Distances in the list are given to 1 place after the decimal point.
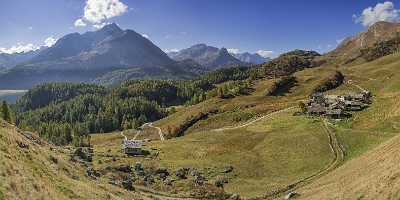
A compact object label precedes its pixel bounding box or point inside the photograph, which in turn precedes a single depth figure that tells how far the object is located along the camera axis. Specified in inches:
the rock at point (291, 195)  2869.1
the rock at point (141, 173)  4291.3
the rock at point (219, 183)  3900.1
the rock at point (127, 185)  3083.4
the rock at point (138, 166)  4487.0
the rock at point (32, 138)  2863.4
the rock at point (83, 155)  4850.4
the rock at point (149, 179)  4025.6
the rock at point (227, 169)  4309.1
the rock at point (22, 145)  2115.4
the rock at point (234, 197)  3365.9
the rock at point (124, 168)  4400.8
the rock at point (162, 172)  4254.4
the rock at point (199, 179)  3960.1
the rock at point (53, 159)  2399.7
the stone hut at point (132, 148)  5324.8
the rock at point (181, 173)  4200.3
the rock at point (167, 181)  3997.3
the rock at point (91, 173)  2871.3
